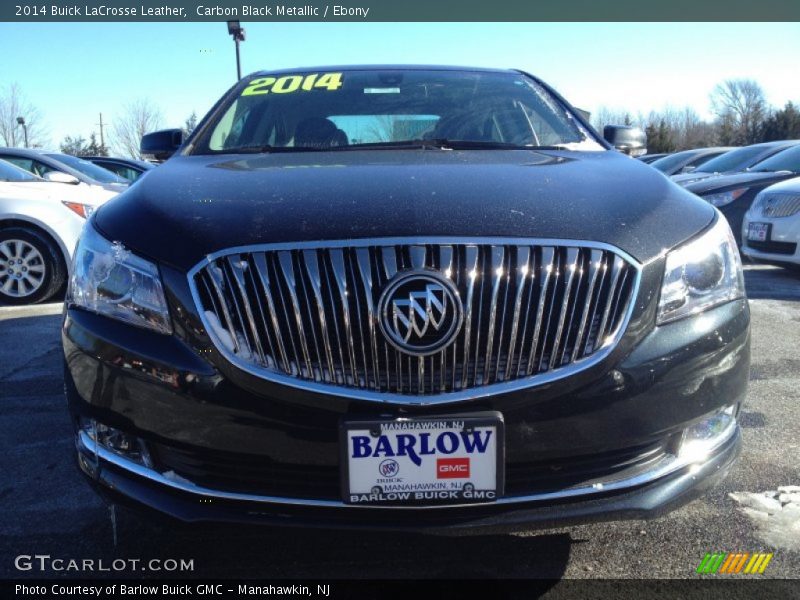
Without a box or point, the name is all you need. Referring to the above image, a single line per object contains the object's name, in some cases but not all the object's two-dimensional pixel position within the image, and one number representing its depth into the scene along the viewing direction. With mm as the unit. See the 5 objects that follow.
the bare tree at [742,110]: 54094
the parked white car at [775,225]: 7121
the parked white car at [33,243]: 6348
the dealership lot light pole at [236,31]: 16431
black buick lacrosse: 1709
